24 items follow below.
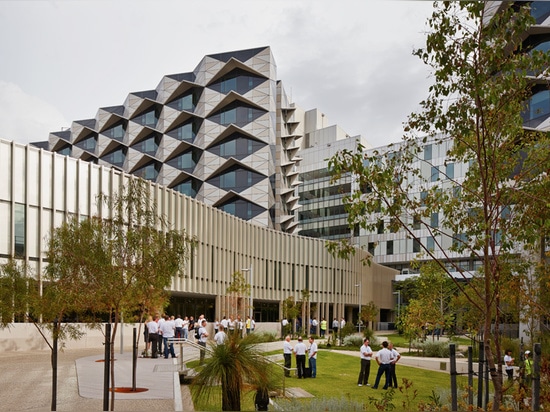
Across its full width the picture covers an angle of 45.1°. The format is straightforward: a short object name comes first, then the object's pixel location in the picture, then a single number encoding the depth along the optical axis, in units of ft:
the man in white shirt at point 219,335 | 69.91
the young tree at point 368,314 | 197.67
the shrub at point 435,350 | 126.41
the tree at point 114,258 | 47.32
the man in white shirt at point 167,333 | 89.92
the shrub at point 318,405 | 42.32
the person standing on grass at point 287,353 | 83.61
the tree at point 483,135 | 30.58
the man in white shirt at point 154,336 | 90.79
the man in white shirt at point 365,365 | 76.74
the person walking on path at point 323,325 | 174.14
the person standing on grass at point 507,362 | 76.20
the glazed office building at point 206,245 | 115.65
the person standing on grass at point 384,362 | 73.56
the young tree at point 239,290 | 158.71
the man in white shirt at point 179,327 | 103.04
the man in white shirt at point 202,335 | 86.66
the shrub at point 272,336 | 131.19
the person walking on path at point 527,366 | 61.95
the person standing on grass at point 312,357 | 81.08
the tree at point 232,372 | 40.32
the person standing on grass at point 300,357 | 79.92
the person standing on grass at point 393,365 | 74.33
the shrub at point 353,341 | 144.66
